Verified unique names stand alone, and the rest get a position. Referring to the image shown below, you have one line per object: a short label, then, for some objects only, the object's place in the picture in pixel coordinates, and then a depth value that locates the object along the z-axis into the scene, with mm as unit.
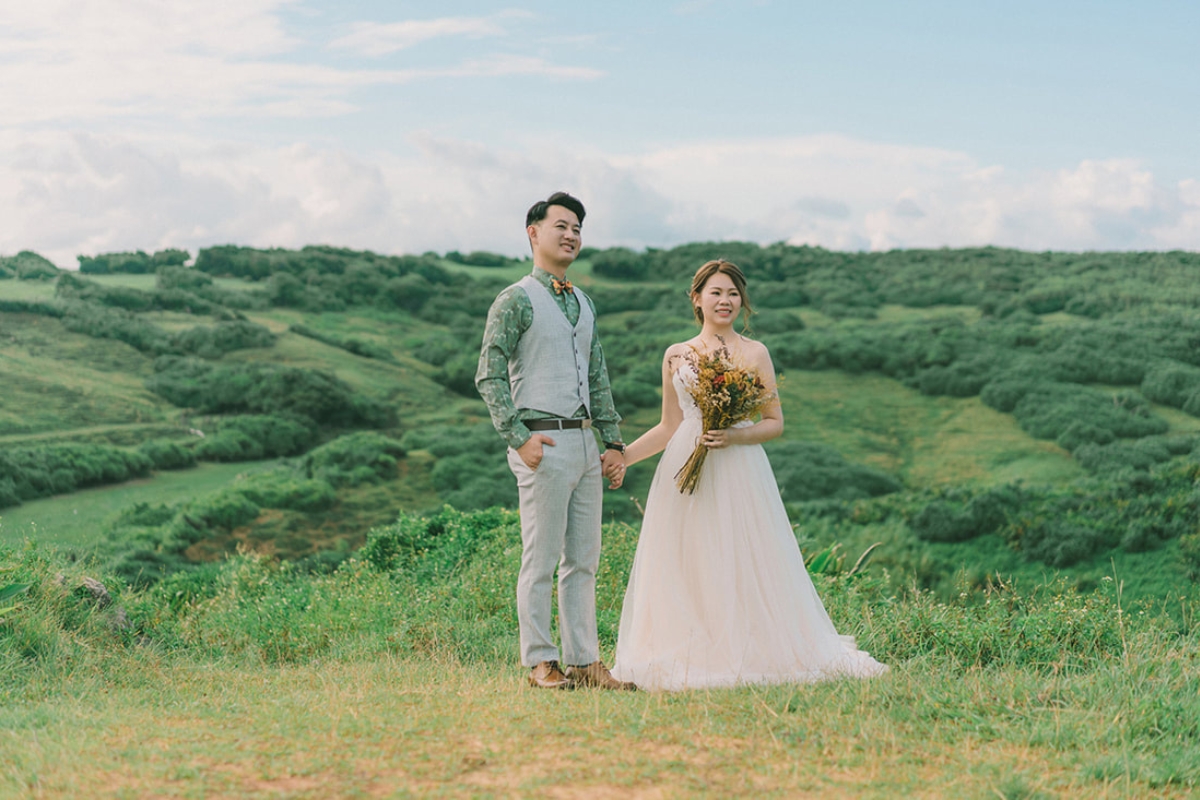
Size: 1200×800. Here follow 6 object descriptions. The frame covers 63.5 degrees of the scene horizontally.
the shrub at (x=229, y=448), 22531
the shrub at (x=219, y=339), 27578
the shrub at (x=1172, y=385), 27000
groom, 4746
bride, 5012
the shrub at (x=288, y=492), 19656
